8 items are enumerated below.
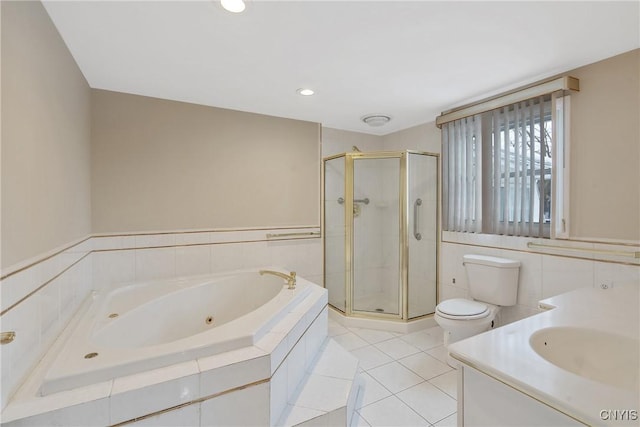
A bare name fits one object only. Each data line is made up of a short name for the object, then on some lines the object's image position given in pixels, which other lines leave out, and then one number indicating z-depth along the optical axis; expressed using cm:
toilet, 224
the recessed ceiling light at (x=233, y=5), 137
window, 209
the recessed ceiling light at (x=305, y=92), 241
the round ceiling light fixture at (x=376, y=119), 307
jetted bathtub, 119
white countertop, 73
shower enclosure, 299
